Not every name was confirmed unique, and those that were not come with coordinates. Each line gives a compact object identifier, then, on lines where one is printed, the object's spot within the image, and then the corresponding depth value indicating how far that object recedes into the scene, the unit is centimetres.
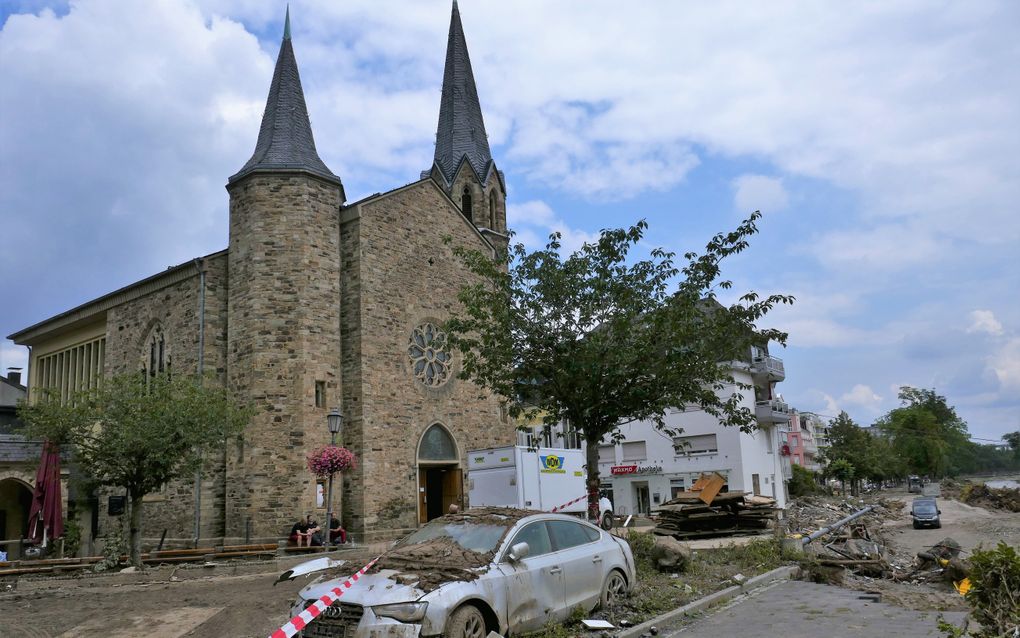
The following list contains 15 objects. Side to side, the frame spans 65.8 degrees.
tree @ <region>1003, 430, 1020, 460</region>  14075
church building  2102
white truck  2120
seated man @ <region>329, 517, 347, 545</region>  1883
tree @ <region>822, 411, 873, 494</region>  7062
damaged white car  657
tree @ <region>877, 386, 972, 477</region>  7956
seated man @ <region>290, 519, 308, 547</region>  1872
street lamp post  1611
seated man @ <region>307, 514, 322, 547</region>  1816
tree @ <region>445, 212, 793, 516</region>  1295
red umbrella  1817
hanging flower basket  1758
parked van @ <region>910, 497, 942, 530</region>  3362
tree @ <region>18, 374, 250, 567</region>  1568
